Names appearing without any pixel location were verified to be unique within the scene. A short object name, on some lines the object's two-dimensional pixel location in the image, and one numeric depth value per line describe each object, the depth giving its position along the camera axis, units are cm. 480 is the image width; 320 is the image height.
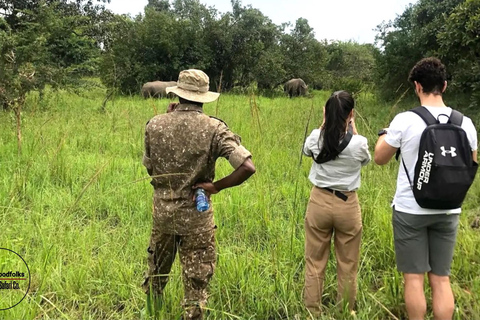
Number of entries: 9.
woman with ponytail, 242
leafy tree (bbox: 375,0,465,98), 972
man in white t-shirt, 224
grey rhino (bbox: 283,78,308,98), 1738
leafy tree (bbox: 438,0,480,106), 577
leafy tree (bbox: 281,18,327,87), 2047
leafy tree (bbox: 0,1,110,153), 686
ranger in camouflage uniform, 217
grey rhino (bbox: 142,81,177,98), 1372
